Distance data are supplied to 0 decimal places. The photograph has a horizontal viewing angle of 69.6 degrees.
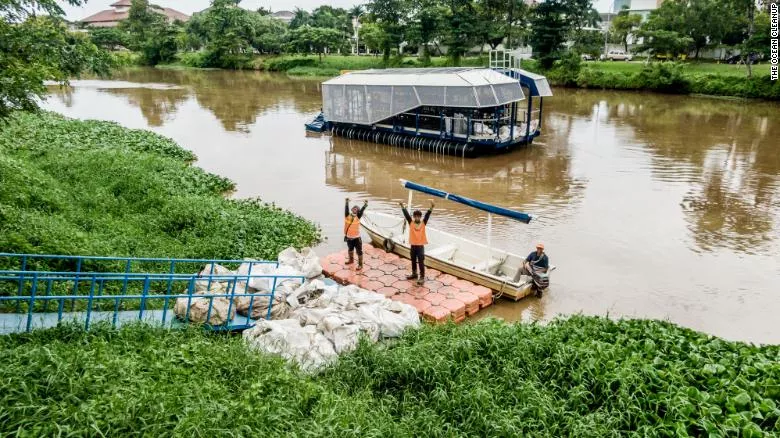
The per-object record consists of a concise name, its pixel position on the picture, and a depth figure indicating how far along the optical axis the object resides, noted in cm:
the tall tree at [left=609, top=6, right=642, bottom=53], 5712
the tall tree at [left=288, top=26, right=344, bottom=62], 6309
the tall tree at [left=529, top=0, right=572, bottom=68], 4553
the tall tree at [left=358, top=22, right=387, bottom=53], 5525
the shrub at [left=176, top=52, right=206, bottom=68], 6962
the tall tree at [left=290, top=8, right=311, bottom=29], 9294
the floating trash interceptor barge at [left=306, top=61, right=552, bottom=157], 2102
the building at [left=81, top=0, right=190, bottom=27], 10396
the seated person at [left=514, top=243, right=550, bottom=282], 1006
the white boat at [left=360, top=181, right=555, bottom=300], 1007
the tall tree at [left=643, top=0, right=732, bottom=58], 4172
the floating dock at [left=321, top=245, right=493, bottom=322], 938
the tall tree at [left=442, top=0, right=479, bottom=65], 4872
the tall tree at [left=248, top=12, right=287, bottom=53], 6912
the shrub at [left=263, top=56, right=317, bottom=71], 6347
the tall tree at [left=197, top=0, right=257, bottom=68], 6700
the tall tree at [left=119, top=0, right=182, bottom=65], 7125
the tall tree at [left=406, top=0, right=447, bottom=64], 5016
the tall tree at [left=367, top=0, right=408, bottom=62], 5316
